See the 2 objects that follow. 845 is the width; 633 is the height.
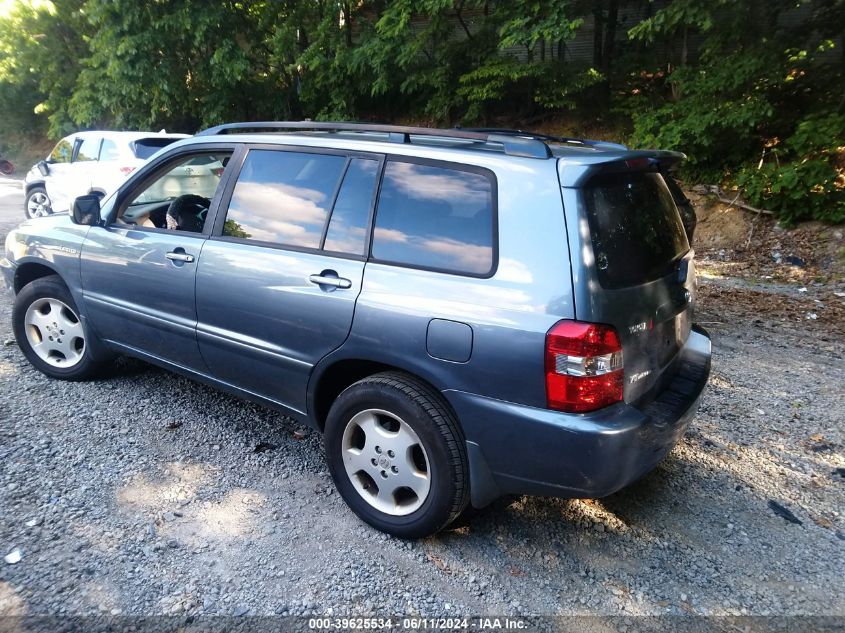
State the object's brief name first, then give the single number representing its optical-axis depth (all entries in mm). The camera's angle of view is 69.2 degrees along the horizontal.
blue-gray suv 2393
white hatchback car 9516
